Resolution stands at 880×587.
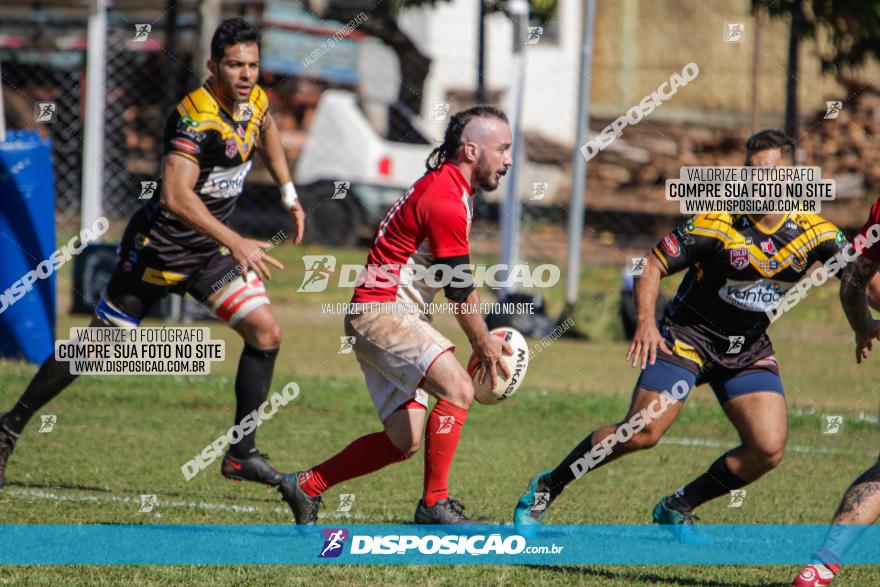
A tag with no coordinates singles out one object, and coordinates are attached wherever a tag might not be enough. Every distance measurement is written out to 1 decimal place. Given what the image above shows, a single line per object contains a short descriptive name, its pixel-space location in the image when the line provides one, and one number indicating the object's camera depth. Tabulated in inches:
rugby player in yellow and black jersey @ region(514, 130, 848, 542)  229.0
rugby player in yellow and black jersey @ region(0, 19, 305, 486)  249.6
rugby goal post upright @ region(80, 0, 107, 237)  466.6
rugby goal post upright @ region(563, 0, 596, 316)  526.9
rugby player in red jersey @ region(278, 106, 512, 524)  217.6
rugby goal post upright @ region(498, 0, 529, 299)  514.3
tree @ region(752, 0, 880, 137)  557.0
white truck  644.1
